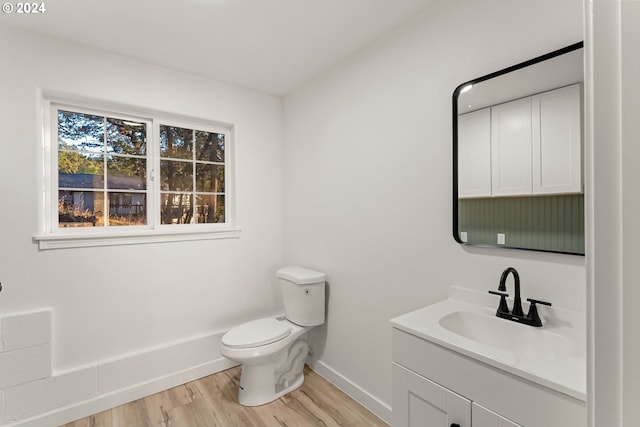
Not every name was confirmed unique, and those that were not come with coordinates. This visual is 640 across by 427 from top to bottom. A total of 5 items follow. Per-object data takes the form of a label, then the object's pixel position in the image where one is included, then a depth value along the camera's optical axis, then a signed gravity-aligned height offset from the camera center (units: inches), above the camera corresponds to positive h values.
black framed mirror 45.6 +9.3
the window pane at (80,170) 80.4 +12.3
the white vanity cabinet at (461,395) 33.4 -23.1
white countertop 34.0 -18.1
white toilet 79.5 -34.5
